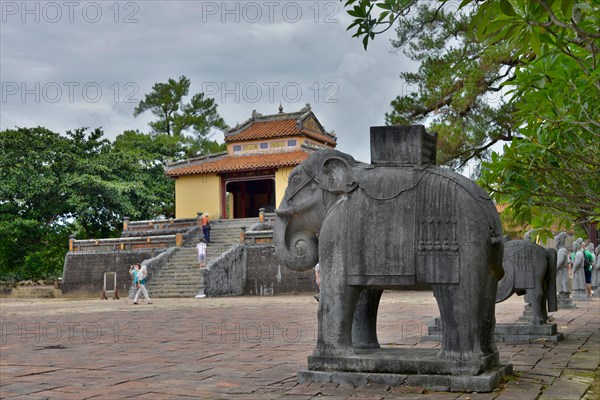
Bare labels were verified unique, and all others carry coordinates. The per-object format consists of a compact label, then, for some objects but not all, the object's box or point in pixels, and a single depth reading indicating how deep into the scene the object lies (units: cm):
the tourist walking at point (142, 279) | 2086
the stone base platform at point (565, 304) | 1455
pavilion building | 3392
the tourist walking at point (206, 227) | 2927
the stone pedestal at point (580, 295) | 1836
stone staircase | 2439
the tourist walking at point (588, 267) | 1797
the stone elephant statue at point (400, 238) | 535
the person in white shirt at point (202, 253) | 2497
